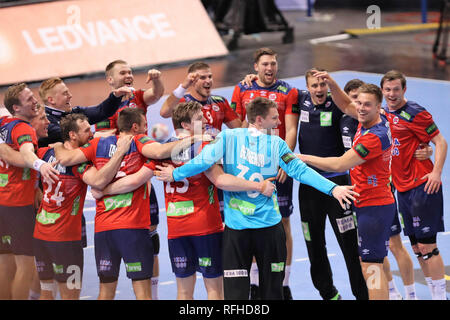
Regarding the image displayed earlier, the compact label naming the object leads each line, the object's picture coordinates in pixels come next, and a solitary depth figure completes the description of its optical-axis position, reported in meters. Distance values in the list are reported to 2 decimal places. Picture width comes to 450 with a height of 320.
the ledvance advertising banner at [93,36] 44.19
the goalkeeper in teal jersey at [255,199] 15.20
